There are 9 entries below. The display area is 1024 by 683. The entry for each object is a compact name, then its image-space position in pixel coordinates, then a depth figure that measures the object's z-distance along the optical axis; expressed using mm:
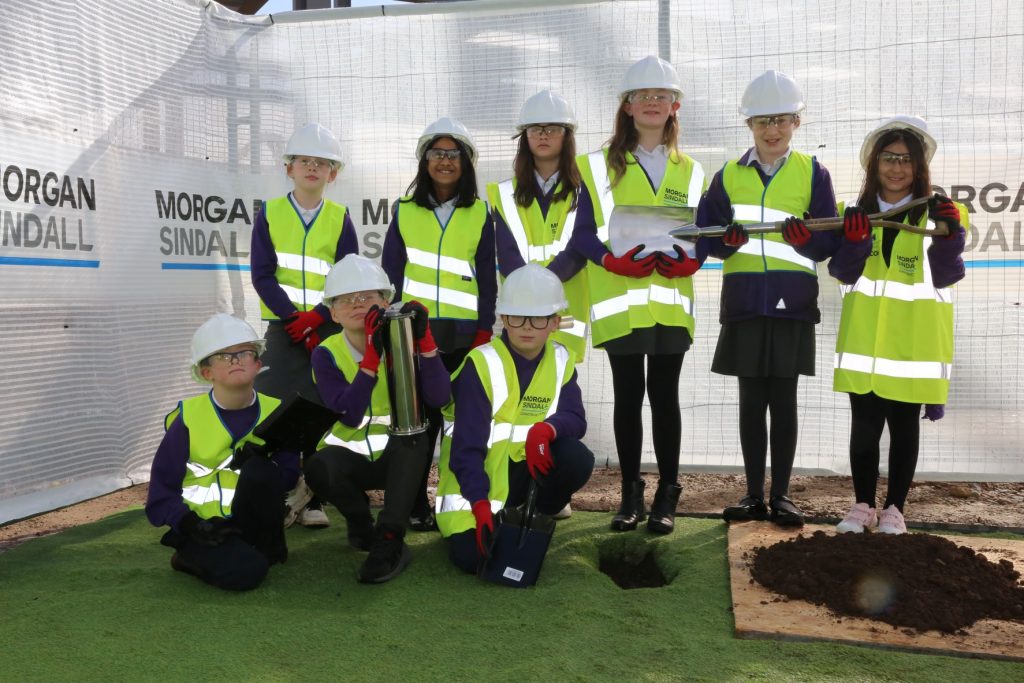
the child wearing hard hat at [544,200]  4254
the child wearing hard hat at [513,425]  3594
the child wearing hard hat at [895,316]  3881
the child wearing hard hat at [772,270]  4000
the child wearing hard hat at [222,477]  3471
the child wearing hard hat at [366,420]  3645
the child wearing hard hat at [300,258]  4391
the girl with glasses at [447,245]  4273
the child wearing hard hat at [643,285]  4043
